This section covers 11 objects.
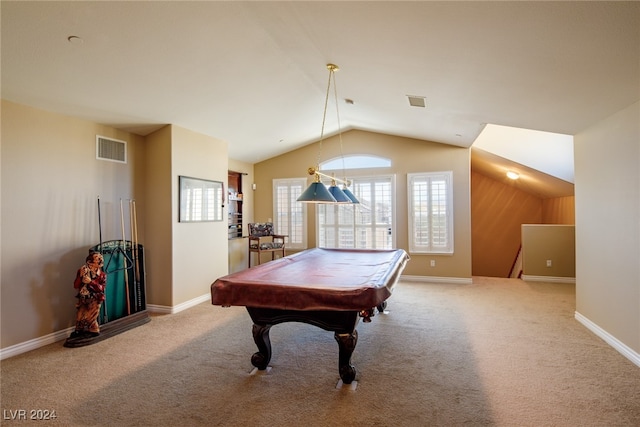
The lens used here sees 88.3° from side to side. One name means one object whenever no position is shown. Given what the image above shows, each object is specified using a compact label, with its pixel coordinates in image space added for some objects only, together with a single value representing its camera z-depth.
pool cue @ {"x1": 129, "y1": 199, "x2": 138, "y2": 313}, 4.08
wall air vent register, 3.97
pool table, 2.22
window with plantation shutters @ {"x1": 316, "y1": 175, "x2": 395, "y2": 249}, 6.50
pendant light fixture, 3.26
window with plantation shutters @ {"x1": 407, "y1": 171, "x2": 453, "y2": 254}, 6.11
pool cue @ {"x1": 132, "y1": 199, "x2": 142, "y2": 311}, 4.11
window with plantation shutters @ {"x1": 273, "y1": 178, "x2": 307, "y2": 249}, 7.01
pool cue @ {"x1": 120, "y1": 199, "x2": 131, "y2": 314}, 3.96
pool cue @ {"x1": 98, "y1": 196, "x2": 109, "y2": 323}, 3.66
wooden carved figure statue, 3.33
